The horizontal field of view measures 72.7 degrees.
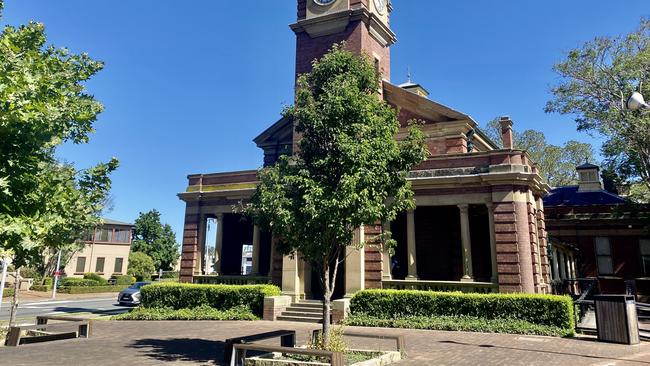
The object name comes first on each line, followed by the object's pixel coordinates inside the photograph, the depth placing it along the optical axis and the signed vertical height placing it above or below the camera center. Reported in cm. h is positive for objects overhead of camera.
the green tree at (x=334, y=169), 954 +233
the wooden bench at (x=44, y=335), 1233 -194
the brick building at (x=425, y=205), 1723 +298
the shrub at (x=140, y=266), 5344 +32
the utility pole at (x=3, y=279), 1646 -45
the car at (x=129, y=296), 2622 -164
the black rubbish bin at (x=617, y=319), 1199 -119
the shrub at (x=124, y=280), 4624 -119
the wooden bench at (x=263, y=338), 908 -146
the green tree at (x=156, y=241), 6619 +432
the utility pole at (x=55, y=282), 3525 -117
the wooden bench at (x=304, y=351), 769 -141
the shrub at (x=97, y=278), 4419 -99
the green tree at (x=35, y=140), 664 +207
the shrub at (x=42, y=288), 4044 -185
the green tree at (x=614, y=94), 2167 +938
